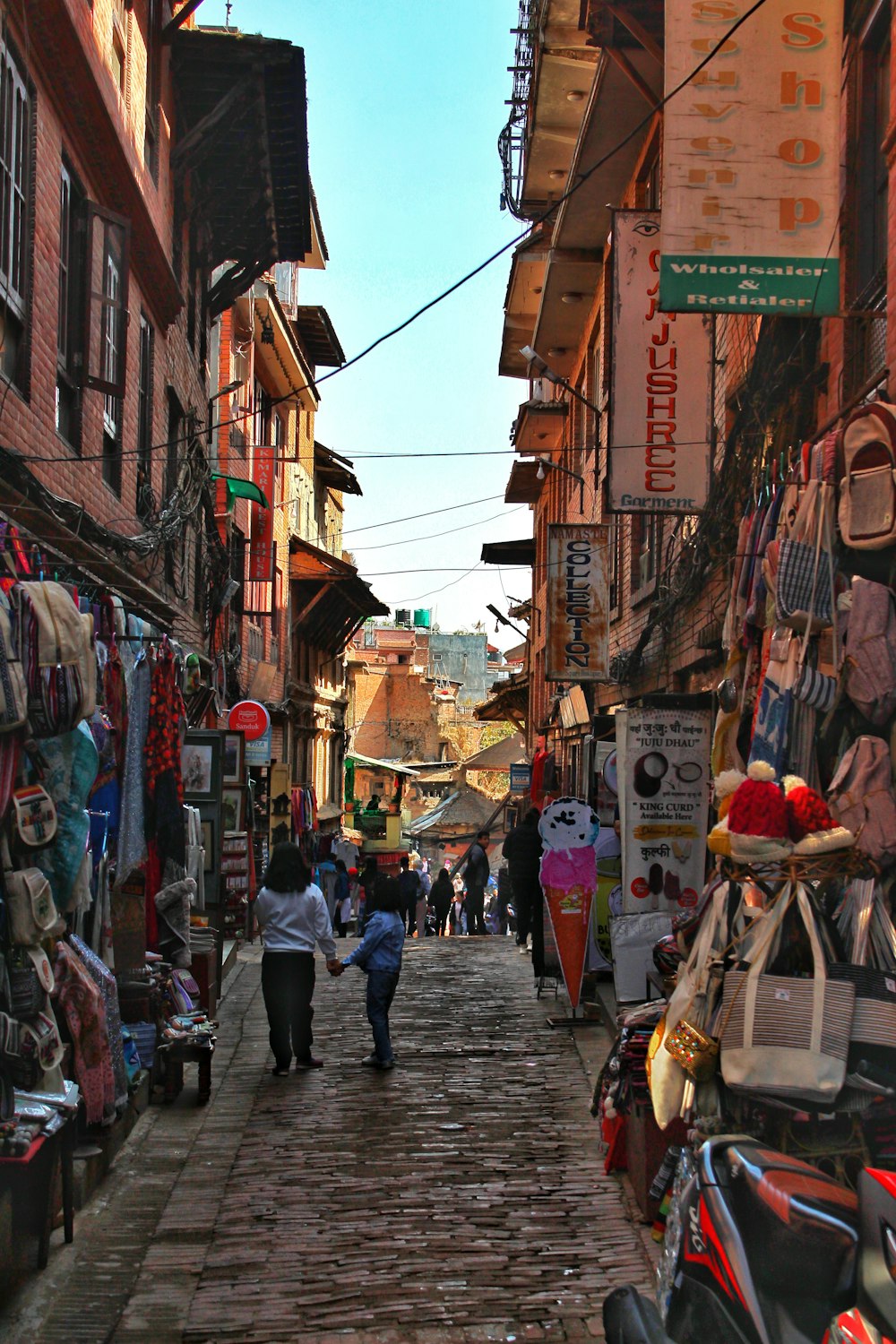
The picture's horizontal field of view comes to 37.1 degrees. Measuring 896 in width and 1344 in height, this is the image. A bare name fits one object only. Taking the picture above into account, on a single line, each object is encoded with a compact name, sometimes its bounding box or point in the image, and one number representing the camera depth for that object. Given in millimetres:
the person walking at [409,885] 21438
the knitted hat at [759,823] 4848
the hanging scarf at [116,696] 8344
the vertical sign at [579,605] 17703
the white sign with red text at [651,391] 11414
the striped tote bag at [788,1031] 4496
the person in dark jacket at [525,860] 16594
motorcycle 3357
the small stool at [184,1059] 9047
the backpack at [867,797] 5512
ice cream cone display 11695
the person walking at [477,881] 22375
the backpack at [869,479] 5891
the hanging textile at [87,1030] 6953
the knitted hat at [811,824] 4832
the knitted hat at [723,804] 4996
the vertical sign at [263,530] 25312
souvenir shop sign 7637
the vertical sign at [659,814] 9805
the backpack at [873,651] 5695
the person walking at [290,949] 10289
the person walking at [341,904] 25623
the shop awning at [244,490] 22172
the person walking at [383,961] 10445
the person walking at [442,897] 25328
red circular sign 20703
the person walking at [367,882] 20044
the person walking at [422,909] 27206
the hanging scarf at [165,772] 8945
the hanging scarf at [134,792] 8641
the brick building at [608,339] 7957
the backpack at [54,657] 5828
